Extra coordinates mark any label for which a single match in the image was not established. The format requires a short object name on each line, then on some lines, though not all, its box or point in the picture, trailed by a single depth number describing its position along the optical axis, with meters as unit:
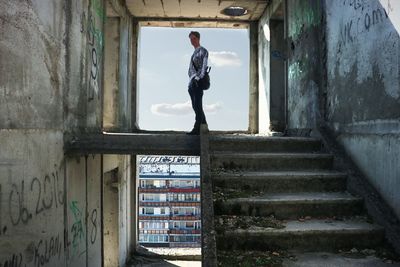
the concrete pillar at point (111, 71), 8.97
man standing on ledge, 5.75
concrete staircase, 3.69
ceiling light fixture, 10.12
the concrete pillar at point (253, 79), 11.17
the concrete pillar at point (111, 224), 8.79
